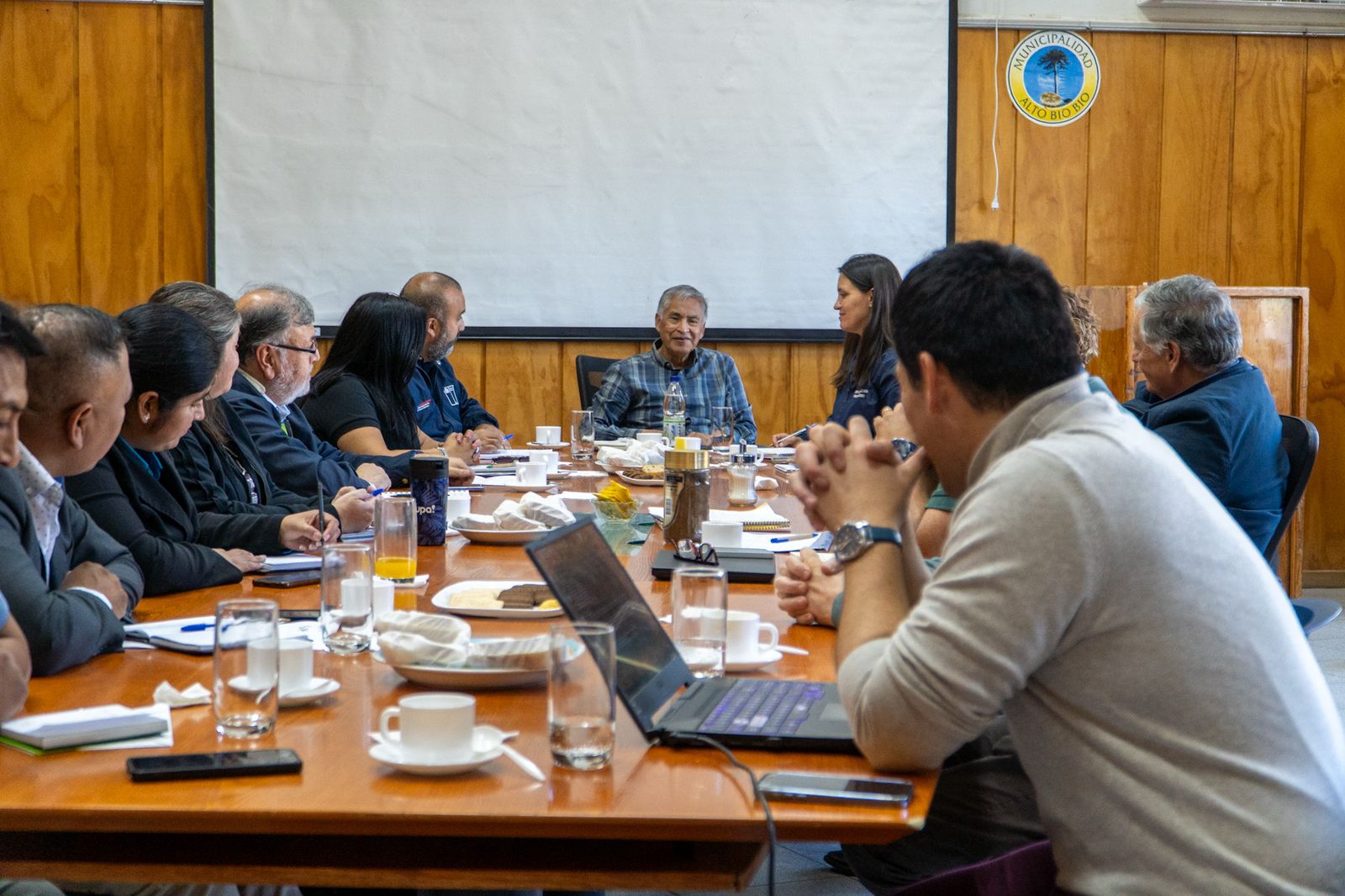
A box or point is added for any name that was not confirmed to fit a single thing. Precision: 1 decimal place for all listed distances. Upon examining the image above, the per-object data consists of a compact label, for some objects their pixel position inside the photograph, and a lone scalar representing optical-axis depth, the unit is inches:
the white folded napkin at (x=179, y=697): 57.3
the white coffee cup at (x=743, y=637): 65.1
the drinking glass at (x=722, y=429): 179.8
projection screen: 220.8
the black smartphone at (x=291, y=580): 86.0
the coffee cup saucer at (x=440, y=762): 48.1
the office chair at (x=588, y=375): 219.6
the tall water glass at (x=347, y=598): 66.3
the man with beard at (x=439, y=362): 196.5
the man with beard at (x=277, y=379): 130.6
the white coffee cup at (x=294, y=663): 57.0
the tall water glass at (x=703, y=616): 61.6
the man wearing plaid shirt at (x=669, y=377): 216.2
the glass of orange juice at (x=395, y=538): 81.1
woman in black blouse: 161.8
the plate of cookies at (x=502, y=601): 74.1
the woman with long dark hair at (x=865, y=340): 168.9
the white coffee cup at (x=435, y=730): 49.1
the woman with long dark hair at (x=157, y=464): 85.1
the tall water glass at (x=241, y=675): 52.5
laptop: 52.0
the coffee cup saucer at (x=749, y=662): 64.2
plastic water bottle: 171.3
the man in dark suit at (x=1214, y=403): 116.8
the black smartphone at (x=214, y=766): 47.4
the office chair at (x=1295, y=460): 116.2
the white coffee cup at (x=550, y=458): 154.2
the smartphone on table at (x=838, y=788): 46.5
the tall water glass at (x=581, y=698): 49.3
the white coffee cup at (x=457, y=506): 112.1
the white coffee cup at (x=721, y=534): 97.3
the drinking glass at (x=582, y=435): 177.8
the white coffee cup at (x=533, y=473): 143.3
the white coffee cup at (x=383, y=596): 73.2
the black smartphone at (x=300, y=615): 73.4
